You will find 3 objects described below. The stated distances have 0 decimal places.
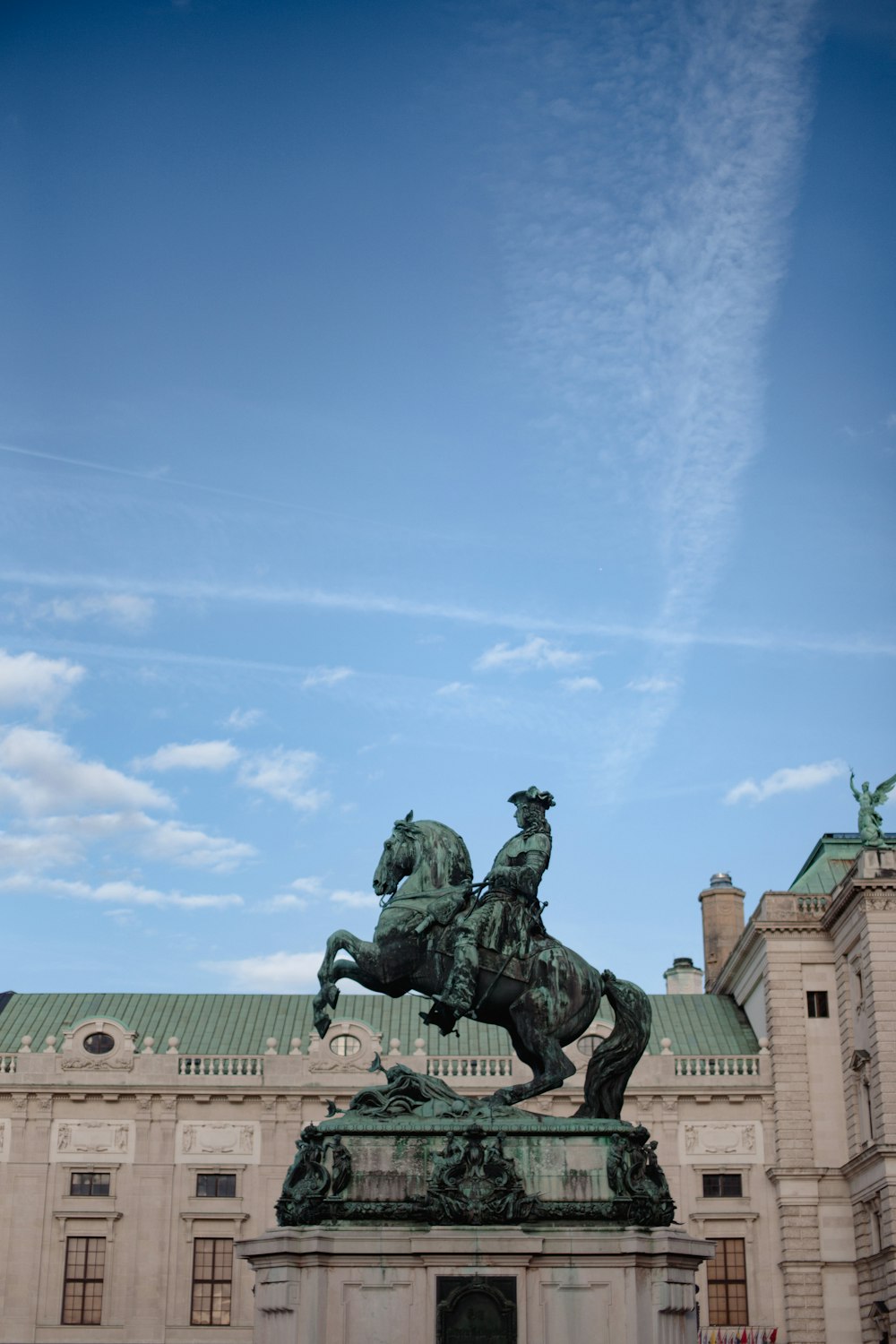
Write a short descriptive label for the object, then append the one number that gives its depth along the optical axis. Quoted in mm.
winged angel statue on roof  61625
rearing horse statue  19594
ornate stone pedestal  17438
